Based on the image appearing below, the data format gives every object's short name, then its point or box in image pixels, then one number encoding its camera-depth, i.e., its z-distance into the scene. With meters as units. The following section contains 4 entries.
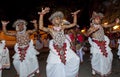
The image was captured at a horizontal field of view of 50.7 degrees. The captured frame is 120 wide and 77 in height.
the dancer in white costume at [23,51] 3.96
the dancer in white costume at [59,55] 3.39
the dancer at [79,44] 5.50
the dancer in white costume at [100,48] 3.95
